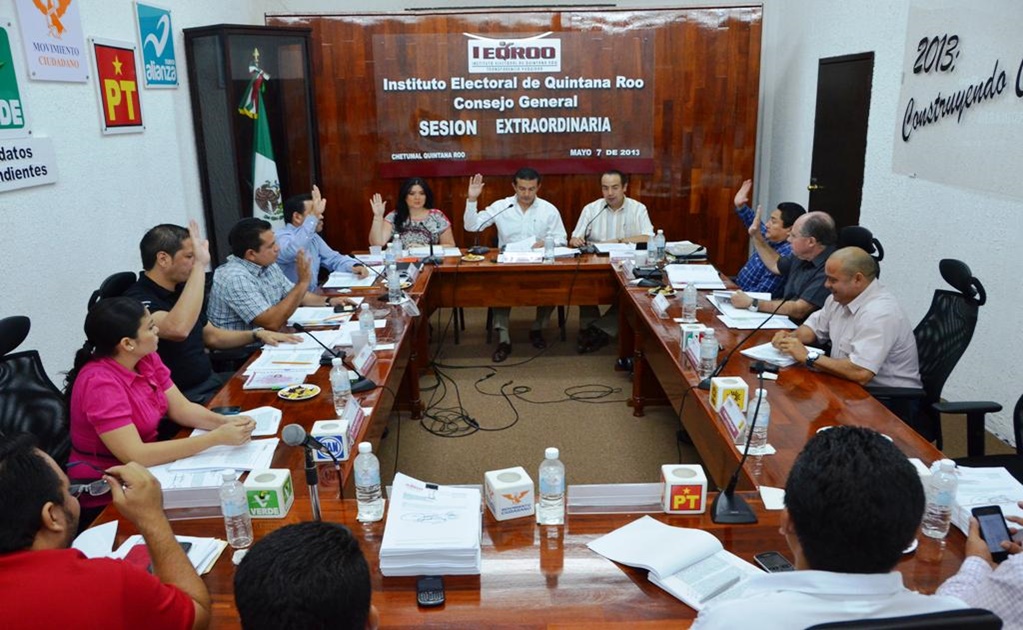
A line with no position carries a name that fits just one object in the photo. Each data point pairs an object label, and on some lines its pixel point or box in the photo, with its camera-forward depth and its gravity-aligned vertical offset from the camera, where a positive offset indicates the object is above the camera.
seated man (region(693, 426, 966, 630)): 0.99 -0.56
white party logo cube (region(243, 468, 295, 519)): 1.64 -0.77
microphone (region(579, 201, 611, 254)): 4.63 -0.70
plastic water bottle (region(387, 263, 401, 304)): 3.52 -0.70
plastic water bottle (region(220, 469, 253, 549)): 1.54 -0.77
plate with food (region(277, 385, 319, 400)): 2.35 -0.80
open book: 1.38 -0.82
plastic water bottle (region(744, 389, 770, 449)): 1.94 -0.75
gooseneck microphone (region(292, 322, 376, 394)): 2.45 -0.80
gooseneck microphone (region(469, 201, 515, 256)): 4.64 -0.71
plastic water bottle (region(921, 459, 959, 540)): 1.54 -0.77
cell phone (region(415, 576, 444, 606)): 1.37 -0.84
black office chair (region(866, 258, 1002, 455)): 2.48 -0.74
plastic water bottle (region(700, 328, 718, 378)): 2.52 -0.75
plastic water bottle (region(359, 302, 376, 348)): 2.85 -0.71
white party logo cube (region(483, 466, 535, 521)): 1.61 -0.77
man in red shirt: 1.09 -0.64
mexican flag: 5.00 -0.16
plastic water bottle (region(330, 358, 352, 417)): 2.28 -0.75
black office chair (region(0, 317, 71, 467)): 2.05 -0.72
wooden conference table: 1.35 -0.84
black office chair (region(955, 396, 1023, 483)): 2.17 -0.99
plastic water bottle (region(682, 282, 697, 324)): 3.18 -0.72
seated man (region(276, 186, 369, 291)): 3.98 -0.56
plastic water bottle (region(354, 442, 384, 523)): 1.65 -0.77
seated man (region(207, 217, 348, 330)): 3.14 -0.63
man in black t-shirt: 2.64 -0.56
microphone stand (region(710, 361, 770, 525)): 1.61 -0.81
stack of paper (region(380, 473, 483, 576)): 1.44 -0.78
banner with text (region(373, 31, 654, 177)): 5.58 +0.24
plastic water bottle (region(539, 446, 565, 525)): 1.61 -0.77
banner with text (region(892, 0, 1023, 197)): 3.30 +0.15
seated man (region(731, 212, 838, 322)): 3.17 -0.60
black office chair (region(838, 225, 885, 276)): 3.14 -0.47
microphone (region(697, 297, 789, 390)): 2.45 -0.79
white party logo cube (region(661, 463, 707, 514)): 1.63 -0.77
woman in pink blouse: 1.89 -0.68
